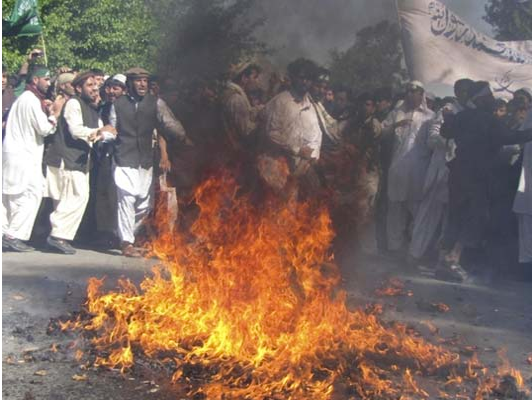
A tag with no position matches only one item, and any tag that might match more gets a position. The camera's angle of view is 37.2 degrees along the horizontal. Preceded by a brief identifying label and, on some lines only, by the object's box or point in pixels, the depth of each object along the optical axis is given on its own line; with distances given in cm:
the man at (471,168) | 796
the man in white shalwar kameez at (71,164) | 845
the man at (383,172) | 820
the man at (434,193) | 855
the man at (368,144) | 808
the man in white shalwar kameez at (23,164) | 833
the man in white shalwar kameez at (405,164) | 863
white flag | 719
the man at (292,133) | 712
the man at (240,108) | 734
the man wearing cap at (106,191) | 888
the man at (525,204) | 809
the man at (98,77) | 877
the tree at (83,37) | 1120
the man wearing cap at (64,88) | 882
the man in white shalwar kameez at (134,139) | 834
